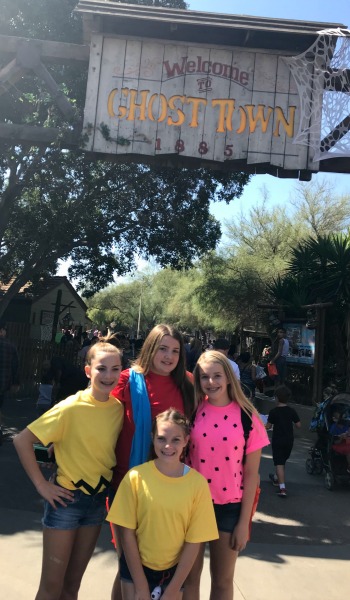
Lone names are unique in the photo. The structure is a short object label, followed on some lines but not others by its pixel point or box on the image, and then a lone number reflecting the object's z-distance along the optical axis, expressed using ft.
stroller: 22.99
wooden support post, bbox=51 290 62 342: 62.81
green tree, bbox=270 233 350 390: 40.01
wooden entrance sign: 22.11
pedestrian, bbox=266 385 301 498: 21.68
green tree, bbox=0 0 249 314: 41.42
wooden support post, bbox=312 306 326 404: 36.83
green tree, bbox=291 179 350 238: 89.71
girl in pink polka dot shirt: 9.18
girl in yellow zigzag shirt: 8.78
